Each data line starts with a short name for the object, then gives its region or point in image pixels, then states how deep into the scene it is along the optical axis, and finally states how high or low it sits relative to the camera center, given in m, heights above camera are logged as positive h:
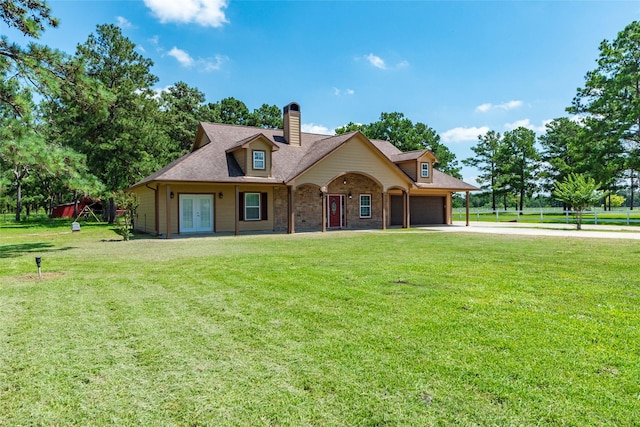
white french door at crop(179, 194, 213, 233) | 18.17 -0.09
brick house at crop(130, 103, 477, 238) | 17.91 +1.29
